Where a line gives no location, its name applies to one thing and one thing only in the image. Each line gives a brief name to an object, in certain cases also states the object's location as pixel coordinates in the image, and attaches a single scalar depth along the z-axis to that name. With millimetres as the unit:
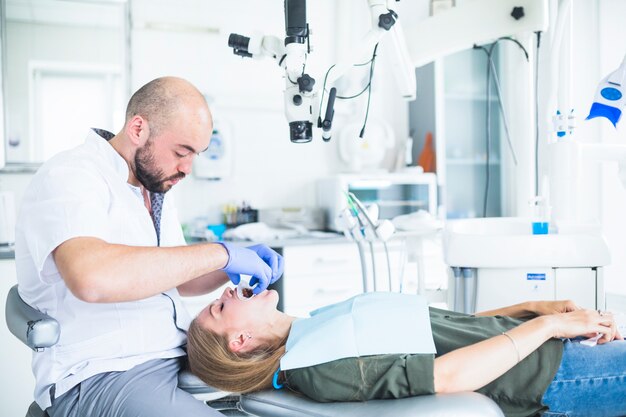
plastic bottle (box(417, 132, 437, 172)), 3381
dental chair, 972
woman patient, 1108
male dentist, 1115
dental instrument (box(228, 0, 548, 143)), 1457
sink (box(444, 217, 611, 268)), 1713
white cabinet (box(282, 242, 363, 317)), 2746
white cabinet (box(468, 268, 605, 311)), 1740
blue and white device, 1654
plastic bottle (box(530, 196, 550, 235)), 1824
